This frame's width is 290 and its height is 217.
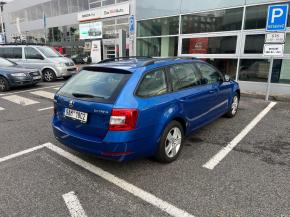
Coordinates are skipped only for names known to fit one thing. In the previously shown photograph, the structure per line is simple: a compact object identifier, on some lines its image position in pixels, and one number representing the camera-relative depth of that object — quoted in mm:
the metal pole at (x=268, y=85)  8094
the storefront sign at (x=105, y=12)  21809
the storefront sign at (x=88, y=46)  27781
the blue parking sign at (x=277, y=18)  7312
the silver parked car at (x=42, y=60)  12327
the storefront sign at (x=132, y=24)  12672
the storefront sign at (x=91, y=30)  25328
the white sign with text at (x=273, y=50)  7605
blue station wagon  3084
